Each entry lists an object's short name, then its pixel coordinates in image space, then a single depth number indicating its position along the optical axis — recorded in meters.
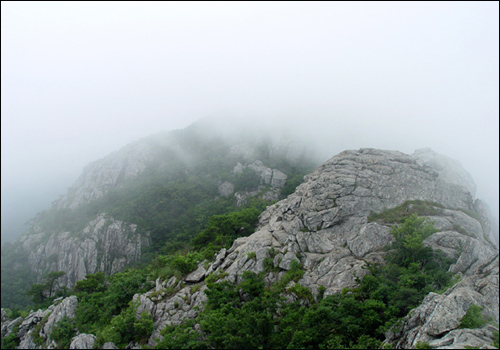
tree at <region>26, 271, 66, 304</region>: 40.26
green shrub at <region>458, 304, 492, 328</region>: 13.90
